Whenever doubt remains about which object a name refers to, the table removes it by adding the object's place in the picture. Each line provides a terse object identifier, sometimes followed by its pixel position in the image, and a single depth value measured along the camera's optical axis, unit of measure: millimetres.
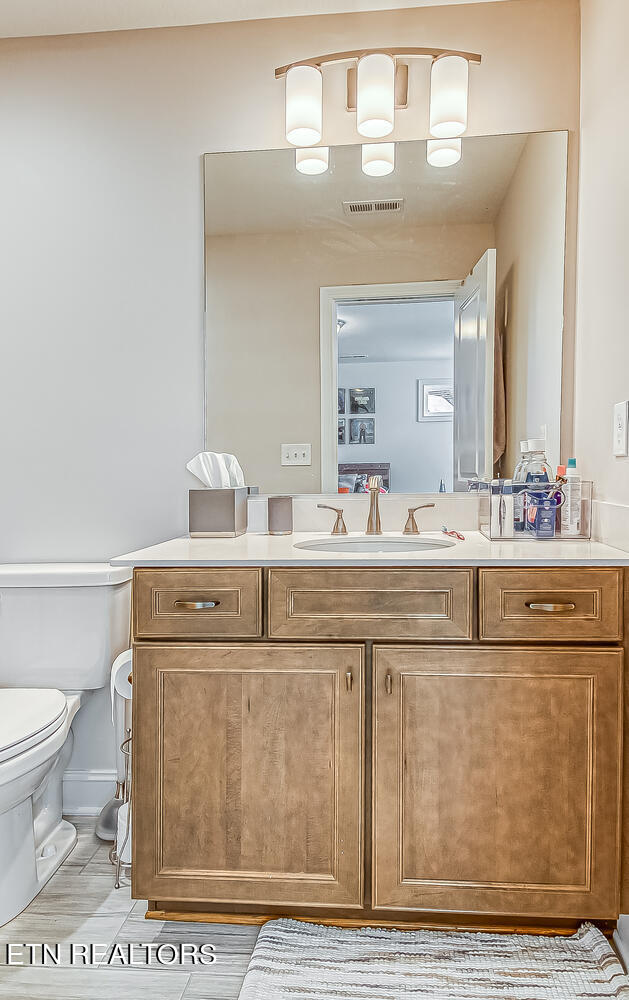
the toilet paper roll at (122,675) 1815
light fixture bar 1905
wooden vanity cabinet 1438
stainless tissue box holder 1883
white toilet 1942
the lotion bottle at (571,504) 1759
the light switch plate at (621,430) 1549
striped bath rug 1360
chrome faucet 1932
